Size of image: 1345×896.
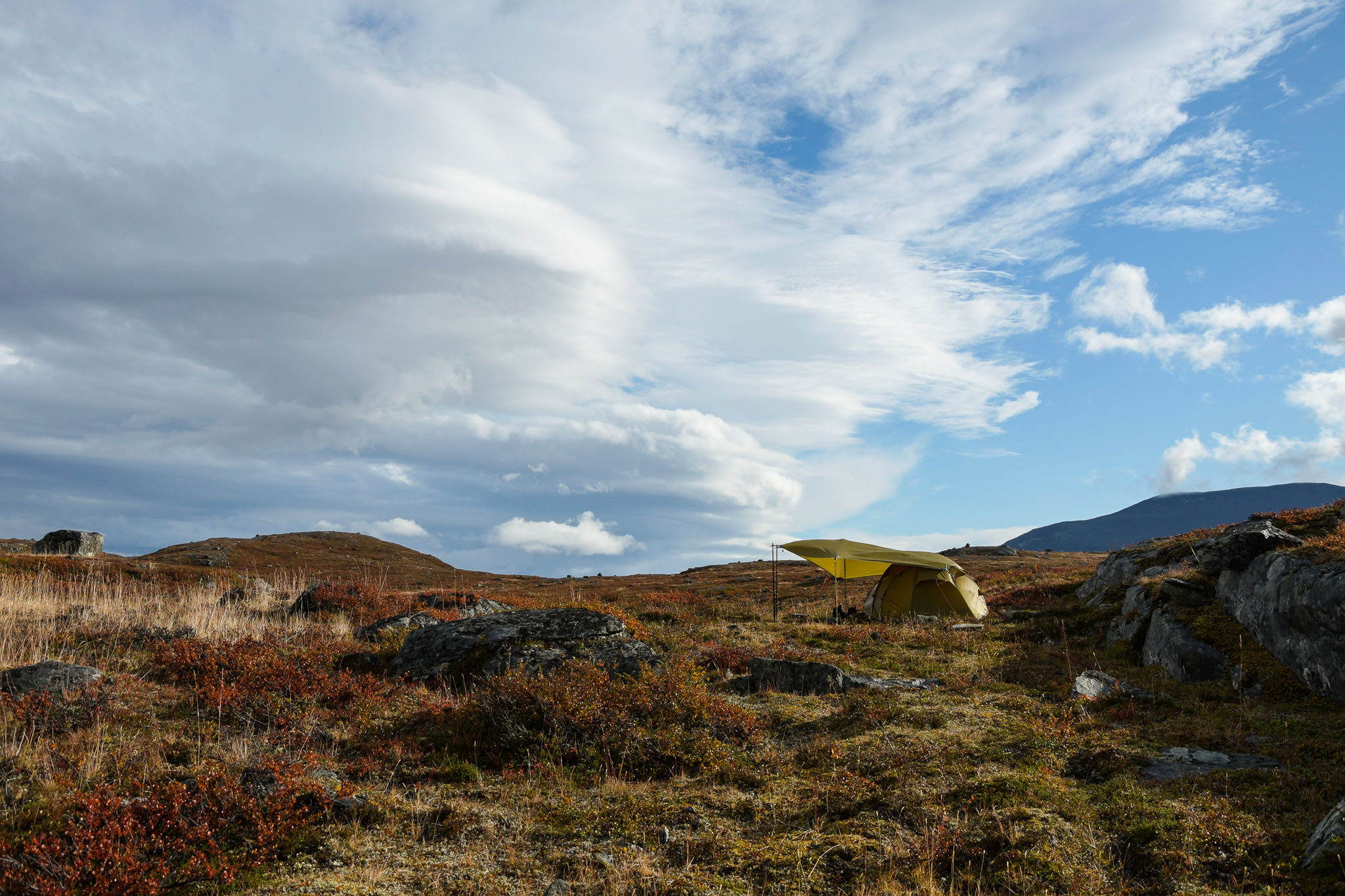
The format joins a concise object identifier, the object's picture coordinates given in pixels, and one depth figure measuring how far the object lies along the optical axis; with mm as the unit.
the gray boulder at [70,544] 48094
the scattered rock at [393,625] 17000
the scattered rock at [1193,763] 9219
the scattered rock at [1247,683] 13430
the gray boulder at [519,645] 13289
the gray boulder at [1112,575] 23562
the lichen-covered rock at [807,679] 13867
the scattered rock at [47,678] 10344
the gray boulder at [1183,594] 17531
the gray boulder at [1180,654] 14898
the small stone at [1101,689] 13312
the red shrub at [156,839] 5820
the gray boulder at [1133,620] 18062
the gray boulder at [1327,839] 6480
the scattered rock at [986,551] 69625
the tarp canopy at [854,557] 26422
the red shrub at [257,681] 10617
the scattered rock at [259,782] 7352
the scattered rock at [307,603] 22625
